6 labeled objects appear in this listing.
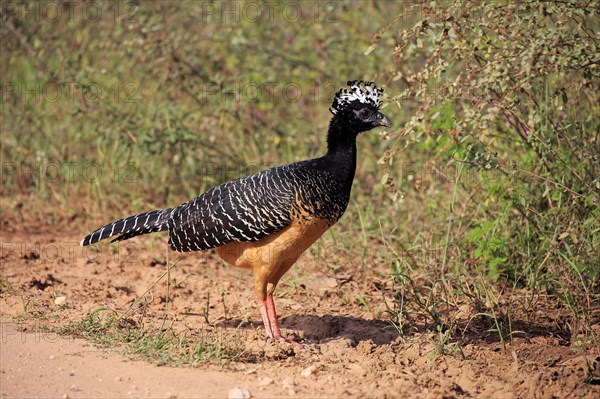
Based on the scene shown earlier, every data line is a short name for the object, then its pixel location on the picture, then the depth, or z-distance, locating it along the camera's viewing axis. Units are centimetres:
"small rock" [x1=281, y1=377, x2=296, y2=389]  928
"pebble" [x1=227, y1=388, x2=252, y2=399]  880
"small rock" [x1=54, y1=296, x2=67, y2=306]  1244
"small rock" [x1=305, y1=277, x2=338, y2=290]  1409
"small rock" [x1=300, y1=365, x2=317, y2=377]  980
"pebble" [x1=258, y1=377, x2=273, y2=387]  934
